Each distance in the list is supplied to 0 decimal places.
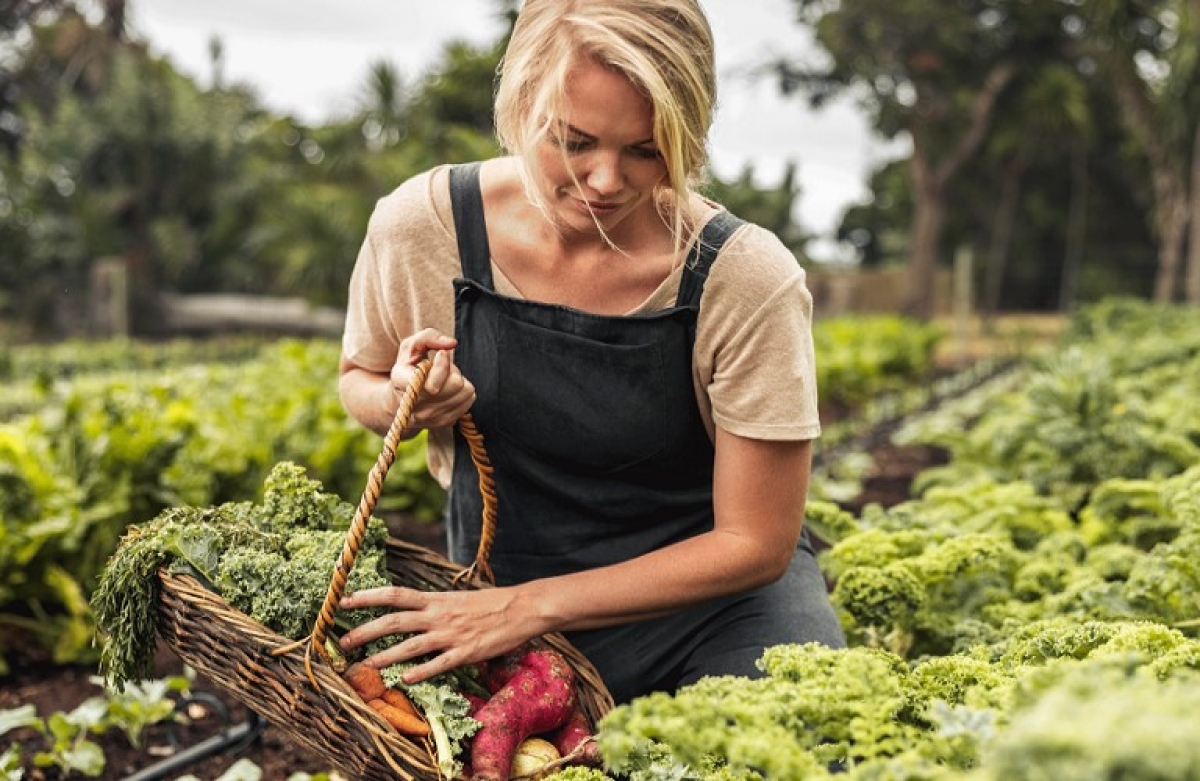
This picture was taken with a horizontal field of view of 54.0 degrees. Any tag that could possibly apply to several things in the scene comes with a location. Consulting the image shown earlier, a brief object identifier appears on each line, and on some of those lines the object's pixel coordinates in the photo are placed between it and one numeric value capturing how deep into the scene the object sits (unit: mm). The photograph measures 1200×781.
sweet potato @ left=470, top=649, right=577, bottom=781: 1838
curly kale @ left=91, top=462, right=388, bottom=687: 1928
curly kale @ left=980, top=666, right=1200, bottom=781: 774
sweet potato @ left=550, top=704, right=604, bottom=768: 1913
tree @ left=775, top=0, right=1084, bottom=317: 23469
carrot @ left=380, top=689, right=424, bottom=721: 1868
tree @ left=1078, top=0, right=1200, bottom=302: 18359
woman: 2000
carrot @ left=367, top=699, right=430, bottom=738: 1806
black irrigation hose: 2996
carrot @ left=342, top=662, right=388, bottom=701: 1857
